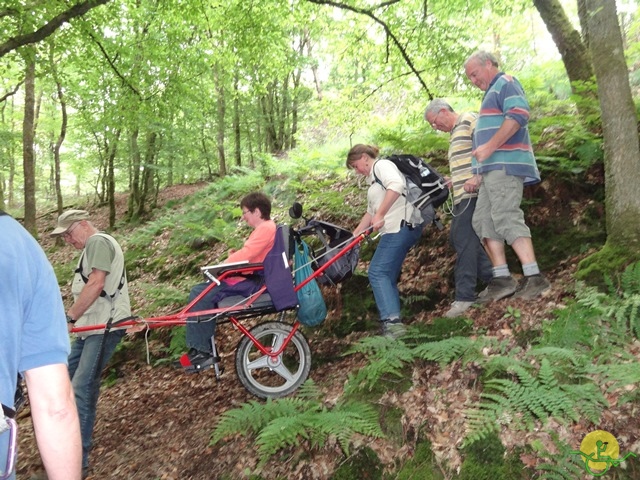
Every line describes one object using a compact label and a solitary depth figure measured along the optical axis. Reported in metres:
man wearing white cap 4.00
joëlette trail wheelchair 4.26
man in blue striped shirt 4.16
